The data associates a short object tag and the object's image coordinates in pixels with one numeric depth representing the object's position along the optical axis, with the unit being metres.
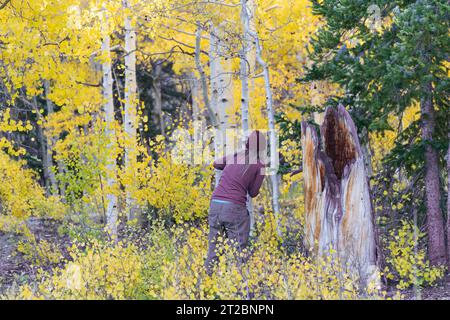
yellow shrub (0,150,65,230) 12.58
